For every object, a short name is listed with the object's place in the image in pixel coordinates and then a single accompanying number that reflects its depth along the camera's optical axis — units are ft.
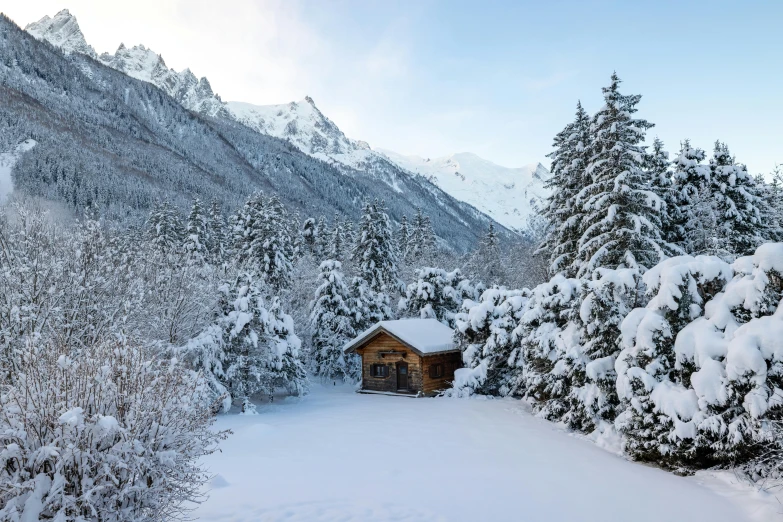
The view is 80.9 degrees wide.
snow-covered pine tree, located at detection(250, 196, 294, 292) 124.57
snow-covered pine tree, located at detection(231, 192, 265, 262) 130.26
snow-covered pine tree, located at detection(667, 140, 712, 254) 83.05
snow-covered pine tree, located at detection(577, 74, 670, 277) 70.44
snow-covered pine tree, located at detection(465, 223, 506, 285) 177.68
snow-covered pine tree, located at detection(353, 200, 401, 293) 125.90
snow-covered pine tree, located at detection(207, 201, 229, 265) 156.73
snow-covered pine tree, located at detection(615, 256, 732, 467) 39.99
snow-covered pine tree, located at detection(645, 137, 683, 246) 81.20
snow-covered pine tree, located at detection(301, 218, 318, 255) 186.09
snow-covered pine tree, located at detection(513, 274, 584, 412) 57.57
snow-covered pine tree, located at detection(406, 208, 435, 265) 173.78
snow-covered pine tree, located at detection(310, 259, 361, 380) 107.96
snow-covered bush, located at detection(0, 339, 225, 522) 17.06
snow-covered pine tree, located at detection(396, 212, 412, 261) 198.76
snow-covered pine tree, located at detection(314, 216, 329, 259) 185.80
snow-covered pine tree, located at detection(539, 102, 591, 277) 84.33
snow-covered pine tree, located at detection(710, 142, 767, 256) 80.28
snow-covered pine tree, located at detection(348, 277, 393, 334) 111.75
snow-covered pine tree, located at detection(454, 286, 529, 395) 79.05
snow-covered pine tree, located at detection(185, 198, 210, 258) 140.77
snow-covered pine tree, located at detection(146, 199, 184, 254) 147.13
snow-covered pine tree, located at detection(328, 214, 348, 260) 159.84
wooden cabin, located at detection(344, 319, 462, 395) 87.61
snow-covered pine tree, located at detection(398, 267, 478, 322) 112.63
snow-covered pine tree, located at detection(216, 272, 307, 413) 72.18
